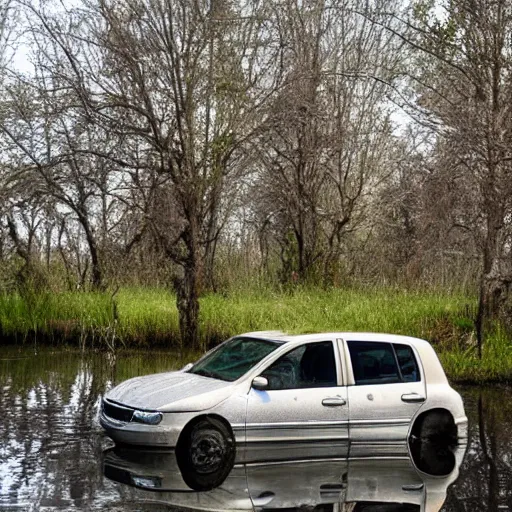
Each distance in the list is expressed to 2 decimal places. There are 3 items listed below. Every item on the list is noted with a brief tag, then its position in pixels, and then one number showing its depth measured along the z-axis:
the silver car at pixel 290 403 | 10.45
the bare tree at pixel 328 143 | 29.19
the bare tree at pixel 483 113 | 19.75
